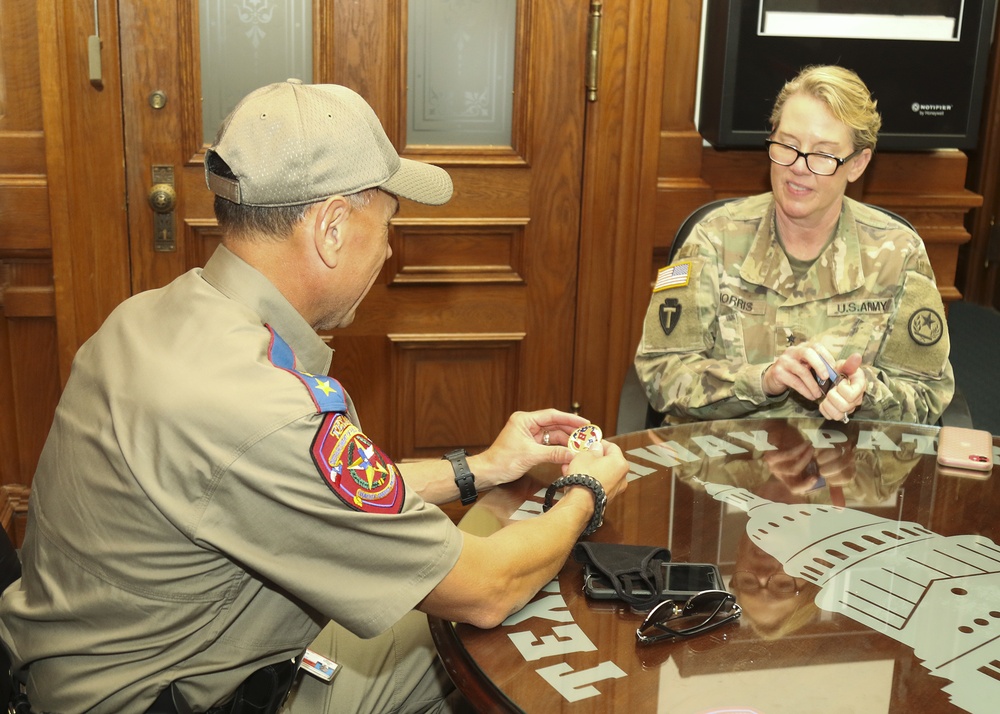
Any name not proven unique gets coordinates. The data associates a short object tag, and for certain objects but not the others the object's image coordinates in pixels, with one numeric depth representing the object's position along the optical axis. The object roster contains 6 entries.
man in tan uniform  1.16
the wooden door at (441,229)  2.97
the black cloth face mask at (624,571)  1.32
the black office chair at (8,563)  1.45
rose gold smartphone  1.83
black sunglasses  1.24
